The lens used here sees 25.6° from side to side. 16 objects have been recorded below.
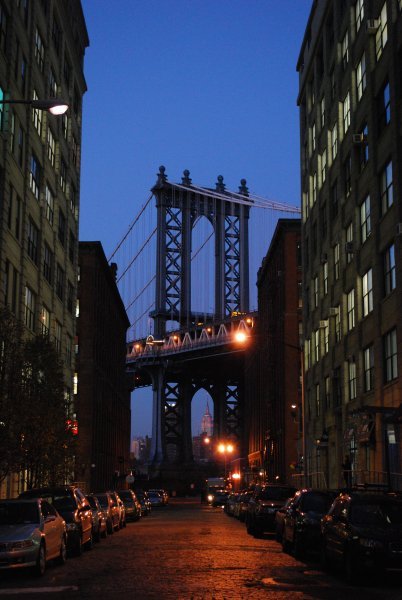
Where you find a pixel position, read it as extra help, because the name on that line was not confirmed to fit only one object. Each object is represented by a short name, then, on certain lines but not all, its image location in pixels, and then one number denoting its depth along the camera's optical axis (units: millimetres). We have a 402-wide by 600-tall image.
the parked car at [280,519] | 24467
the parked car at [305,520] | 20750
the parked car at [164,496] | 84050
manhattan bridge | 138375
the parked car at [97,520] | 27828
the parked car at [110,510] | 32344
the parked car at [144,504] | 53969
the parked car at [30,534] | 16453
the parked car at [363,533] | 15227
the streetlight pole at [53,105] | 16172
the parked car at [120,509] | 36425
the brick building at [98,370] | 78875
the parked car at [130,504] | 44812
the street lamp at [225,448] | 147375
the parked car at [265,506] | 29484
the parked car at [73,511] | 22125
